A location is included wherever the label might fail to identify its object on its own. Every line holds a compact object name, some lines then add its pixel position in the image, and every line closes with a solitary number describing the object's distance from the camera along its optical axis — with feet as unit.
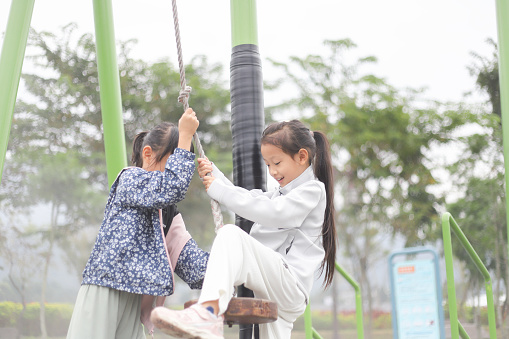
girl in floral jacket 7.80
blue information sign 18.12
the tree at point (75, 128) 37.42
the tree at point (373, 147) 42.52
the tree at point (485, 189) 38.96
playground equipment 9.23
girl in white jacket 6.59
